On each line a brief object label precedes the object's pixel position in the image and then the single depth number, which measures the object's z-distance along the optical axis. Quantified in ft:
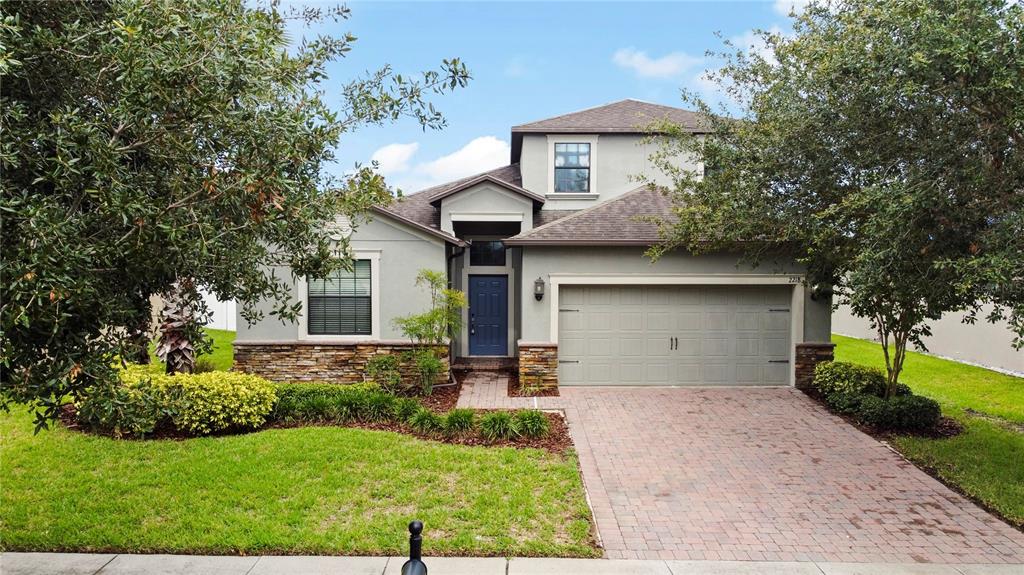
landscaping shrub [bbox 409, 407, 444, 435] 29.17
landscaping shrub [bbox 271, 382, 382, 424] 30.91
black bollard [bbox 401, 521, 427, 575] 11.33
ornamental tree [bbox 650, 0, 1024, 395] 17.67
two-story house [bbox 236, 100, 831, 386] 40.27
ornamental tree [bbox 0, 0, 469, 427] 10.68
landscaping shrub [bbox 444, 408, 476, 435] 28.94
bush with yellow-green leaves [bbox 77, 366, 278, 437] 28.12
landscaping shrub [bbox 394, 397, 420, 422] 30.99
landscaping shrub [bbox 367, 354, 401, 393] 38.34
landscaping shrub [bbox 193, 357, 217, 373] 41.39
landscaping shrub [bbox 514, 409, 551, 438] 28.60
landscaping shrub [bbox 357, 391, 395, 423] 31.17
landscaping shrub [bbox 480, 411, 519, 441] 28.17
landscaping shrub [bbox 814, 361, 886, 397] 35.47
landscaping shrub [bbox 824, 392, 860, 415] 33.74
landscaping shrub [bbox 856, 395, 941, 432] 30.71
